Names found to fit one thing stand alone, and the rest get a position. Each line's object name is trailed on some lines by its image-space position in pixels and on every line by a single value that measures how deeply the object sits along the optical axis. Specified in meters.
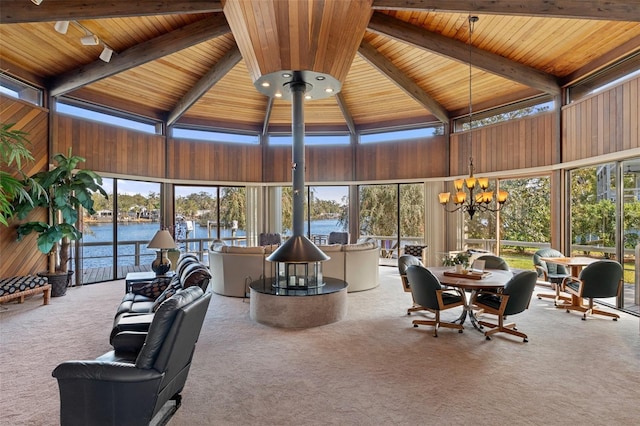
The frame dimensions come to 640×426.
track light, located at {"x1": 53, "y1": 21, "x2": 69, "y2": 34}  4.38
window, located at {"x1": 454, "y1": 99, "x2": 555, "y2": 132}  7.09
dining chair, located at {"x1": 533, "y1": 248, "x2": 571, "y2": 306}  5.74
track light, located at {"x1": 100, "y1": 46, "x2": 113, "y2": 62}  5.17
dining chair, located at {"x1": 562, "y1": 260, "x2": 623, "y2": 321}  4.72
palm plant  2.96
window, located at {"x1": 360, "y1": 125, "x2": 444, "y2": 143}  9.15
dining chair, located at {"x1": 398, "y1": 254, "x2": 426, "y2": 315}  5.04
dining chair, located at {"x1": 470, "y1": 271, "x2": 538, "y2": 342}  4.01
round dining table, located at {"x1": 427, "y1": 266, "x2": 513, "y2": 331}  4.02
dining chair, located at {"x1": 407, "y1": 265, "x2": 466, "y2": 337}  4.20
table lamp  5.25
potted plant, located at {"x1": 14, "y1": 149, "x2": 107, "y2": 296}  5.93
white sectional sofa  6.10
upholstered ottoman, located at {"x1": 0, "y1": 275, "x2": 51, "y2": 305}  5.17
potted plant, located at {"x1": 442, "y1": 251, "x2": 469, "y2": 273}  4.61
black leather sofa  3.28
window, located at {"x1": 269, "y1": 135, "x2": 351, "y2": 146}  10.02
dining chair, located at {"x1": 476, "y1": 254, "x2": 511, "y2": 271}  5.34
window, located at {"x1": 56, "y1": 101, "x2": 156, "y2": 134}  7.09
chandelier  4.95
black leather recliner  2.16
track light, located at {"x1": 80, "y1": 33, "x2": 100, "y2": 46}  4.71
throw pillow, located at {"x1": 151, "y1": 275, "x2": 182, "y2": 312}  3.78
